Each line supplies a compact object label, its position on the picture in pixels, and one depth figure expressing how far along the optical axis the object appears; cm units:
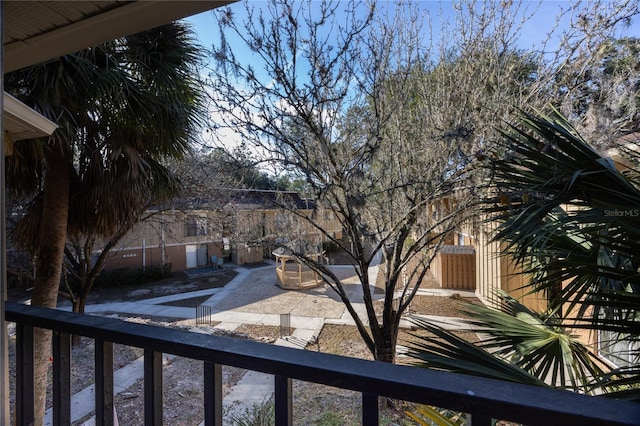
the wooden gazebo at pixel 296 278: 1238
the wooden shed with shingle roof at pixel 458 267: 1075
